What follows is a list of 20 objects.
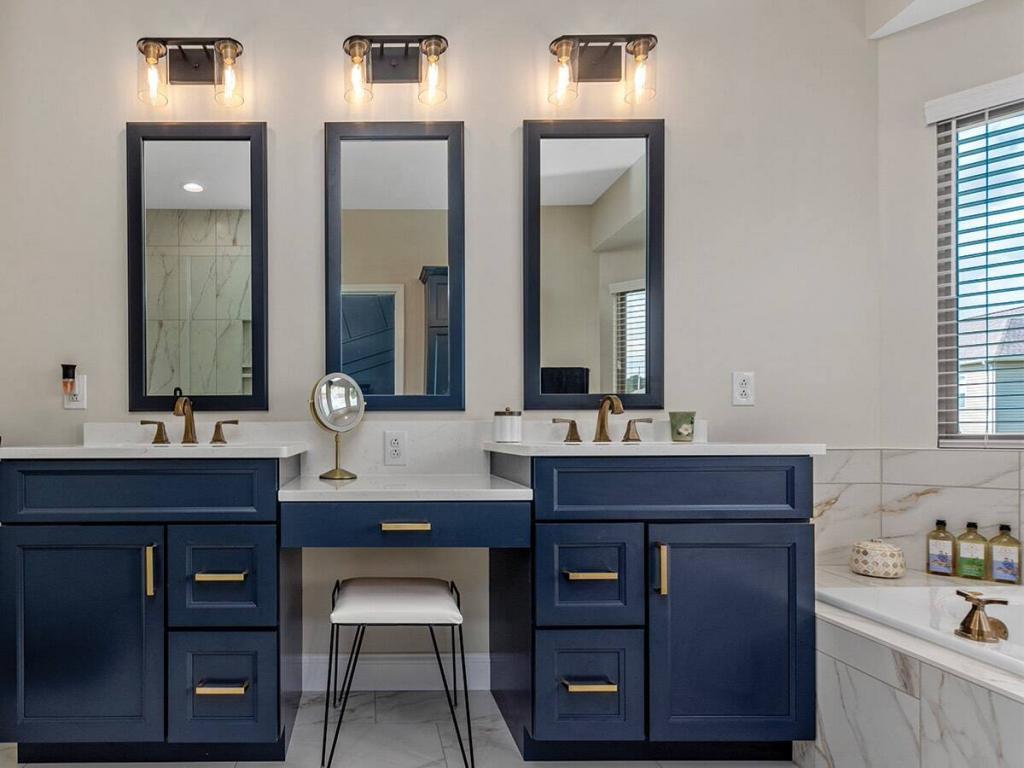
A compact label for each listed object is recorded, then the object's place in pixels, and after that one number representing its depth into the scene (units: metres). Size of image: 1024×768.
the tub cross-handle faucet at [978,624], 1.51
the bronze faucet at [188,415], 2.11
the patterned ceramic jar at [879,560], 2.07
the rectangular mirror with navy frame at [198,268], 2.21
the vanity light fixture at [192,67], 2.19
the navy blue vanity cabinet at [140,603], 1.71
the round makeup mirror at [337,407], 2.06
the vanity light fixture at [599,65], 2.22
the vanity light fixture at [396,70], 2.23
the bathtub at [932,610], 1.46
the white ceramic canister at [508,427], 2.14
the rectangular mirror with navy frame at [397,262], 2.24
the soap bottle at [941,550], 2.11
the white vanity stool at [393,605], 1.65
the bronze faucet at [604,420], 2.10
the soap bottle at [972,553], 2.04
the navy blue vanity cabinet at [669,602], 1.71
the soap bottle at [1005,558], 1.98
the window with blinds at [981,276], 2.07
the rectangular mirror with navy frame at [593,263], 2.27
